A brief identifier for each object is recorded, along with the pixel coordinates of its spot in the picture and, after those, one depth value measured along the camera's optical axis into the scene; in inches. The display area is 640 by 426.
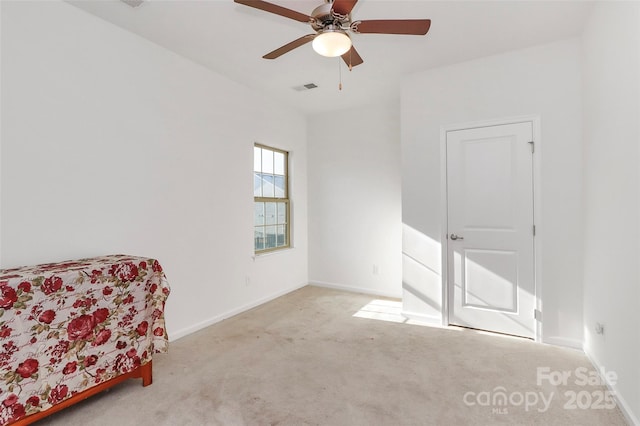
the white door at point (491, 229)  121.6
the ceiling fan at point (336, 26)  72.8
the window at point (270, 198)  174.4
